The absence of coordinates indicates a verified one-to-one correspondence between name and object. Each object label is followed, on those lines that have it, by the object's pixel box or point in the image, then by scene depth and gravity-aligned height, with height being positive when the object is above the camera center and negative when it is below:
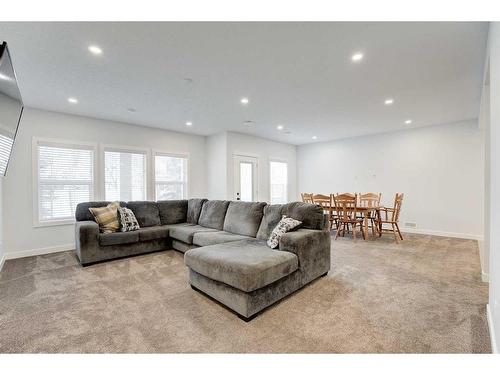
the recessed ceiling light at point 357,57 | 2.41 +1.35
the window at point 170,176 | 5.47 +0.23
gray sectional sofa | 2.00 -0.72
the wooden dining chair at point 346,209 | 4.79 -0.50
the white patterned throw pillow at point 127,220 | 3.73 -0.56
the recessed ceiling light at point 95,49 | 2.28 +1.36
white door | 5.98 +0.20
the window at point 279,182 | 7.14 +0.10
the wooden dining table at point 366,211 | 4.74 -0.56
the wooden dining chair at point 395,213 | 4.59 -0.57
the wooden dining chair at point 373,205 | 4.97 -0.43
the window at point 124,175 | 4.73 +0.22
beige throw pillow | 3.58 -0.49
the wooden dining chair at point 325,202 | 5.20 -0.39
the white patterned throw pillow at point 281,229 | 2.60 -0.50
